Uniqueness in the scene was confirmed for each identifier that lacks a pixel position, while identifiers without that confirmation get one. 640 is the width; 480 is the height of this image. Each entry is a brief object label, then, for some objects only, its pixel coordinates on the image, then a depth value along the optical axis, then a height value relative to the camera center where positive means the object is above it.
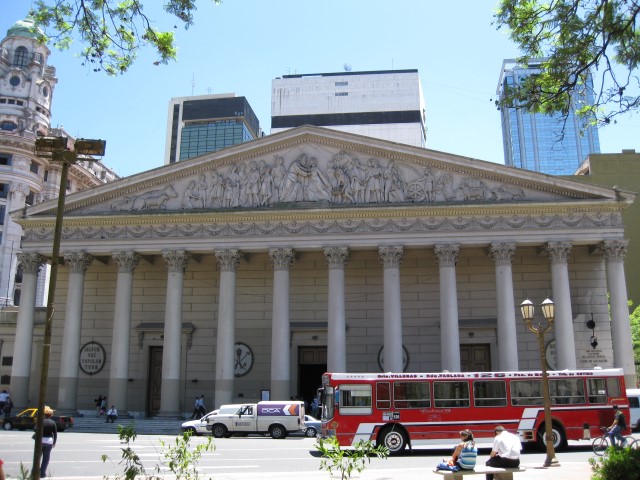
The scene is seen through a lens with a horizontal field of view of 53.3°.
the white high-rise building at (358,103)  113.00 +48.76
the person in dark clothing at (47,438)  14.13 -1.29
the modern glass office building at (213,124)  126.00 +50.72
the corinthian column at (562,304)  32.81 +4.02
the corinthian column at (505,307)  32.97 +3.86
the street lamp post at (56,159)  11.45 +4.33
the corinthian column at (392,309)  33.53 +3.81
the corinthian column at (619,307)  32.41 +3.80
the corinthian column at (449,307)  33.19 +3.88
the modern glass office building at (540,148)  123.62 +45.29
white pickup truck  29.25 -1.72
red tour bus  22.70 -0.83
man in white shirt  14.37 -1.55
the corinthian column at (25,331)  35.78 +2.85
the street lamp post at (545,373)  17.98 +0.26
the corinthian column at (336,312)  33.72 +3.68
